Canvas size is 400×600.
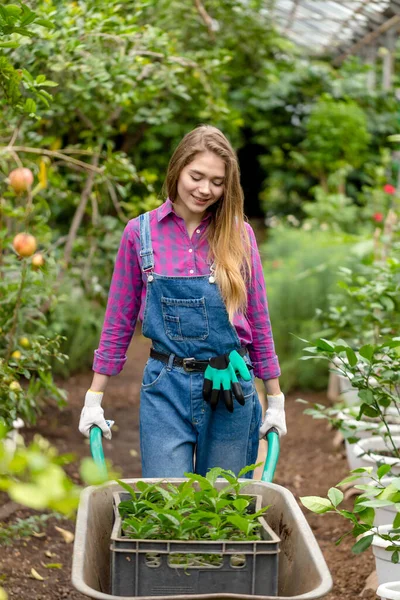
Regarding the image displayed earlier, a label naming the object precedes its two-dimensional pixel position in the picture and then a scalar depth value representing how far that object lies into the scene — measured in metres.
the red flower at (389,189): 8.72
